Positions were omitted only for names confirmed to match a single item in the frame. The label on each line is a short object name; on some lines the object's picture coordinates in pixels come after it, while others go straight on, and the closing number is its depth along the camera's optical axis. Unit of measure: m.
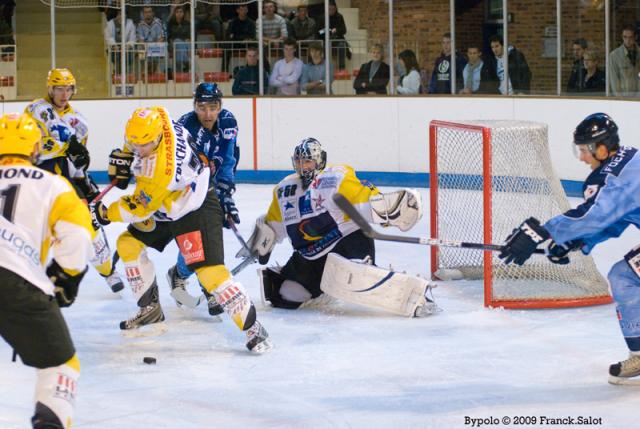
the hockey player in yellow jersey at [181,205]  7.92
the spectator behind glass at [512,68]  16.56
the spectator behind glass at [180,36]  18.29
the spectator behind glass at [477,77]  16.81
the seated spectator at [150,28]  18.32
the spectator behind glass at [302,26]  18.11
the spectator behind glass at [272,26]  18.13
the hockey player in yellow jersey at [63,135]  10.66
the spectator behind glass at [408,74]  17.40
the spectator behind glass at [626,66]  15.11
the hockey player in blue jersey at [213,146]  9.65
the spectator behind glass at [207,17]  18.28
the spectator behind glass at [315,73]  17.83
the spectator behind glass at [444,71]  17.11
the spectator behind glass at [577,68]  15.85
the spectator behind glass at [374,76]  17.62
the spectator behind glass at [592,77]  15.49
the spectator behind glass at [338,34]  17.91
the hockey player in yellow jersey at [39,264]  5.45
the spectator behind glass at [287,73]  17.89
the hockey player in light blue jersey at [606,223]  6.78
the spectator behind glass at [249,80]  18.06
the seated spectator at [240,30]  18.21
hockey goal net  9.65
